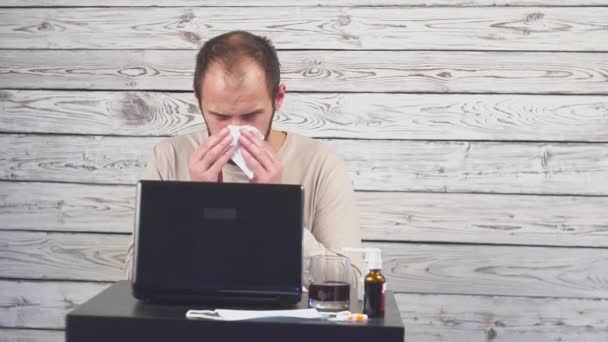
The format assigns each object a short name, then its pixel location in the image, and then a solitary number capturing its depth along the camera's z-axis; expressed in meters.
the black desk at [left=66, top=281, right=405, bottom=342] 2.72
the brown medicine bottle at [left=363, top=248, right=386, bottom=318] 2.85
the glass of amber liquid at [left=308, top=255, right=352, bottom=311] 2.91
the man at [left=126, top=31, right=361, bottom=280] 3.35
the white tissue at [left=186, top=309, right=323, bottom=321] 2.75
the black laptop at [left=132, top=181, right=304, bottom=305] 2.84
